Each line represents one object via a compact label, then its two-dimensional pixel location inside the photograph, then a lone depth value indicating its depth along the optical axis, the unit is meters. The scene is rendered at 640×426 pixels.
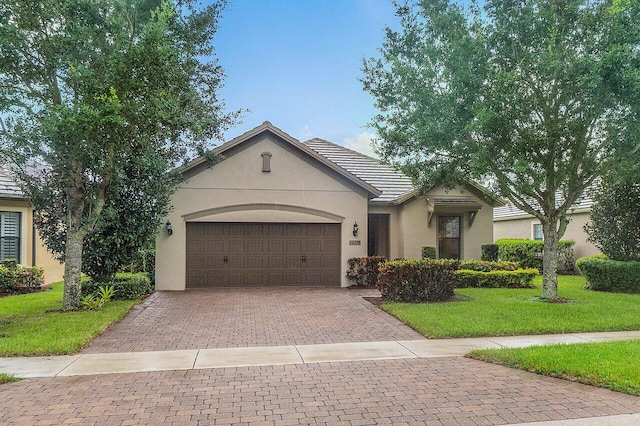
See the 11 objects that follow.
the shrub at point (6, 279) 13.88
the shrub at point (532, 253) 19.53
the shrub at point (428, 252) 16.89
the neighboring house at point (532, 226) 20.14
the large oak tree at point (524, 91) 9.63
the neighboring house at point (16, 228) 14.61
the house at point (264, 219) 14.94
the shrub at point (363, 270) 15.33
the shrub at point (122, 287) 12.15
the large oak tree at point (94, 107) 9.17
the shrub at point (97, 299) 10.62
